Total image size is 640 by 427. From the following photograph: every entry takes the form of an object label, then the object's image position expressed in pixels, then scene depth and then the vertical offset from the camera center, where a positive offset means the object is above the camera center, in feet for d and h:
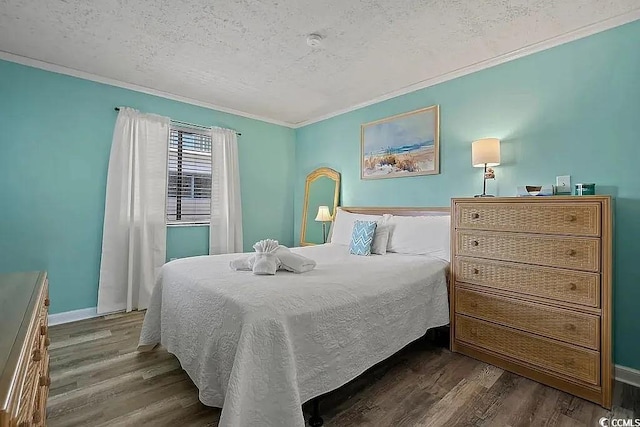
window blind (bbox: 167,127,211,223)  12.01 +1.48
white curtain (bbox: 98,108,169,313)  10.41 -0.05
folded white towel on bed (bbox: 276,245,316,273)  6.61 -1.08
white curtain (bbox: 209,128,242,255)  12.95 +0.85
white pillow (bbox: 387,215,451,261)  8.64 -0.66
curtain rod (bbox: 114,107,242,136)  12.03 +3.59
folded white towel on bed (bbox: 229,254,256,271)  6.78 -1.15
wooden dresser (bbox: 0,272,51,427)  2.09 -1.15
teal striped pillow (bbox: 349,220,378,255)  9.36 -0.77
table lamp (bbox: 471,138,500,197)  8.25 +1.69
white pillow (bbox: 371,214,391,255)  9.57 -0.83
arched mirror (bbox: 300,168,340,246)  13.67 +0.43
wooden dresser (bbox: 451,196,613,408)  5.92 -1.65
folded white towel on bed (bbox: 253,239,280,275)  6.35 -0.98
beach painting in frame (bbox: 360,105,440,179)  10.33 +2.50
